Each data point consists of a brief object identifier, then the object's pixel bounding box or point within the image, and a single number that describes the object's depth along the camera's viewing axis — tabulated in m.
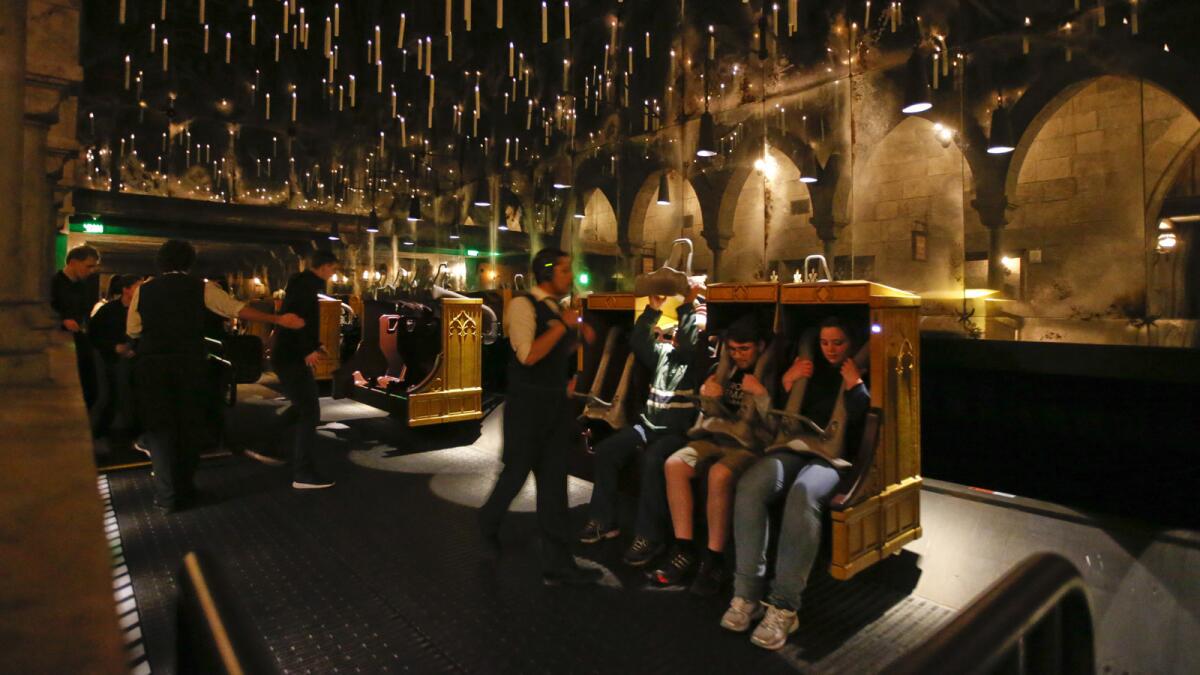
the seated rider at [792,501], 2.73
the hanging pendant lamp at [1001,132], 6.89
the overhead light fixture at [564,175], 11.86
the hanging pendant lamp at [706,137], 8.14
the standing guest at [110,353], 5.67
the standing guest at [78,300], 5.48
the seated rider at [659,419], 3.72
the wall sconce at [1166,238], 6.50
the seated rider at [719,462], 3.10
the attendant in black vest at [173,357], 4.17
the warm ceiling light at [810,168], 9.52
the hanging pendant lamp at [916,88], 6.00
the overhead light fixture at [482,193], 14.56
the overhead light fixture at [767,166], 9.94
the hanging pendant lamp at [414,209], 12.60
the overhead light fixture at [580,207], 11.95
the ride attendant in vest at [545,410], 3.11
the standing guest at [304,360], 4.55
